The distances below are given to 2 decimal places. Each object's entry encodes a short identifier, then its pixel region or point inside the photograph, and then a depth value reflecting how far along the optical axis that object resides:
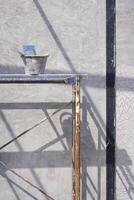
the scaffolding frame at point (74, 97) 4.12
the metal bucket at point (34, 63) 4.17
